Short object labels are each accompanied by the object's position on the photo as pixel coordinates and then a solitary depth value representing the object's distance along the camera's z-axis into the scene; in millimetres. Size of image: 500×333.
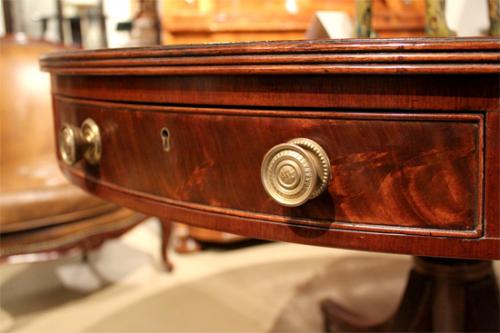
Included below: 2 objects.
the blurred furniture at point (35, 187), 1118
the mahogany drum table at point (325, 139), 348
